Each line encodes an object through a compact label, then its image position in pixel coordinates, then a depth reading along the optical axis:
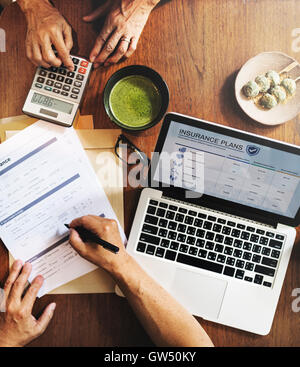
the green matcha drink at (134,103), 0.76
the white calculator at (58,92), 0.79
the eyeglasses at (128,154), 0.81
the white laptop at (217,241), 0.77
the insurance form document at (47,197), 0.80
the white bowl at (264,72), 0.80
